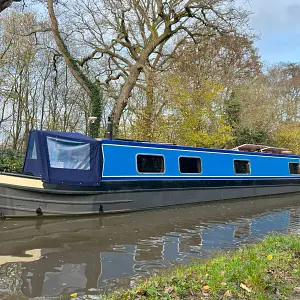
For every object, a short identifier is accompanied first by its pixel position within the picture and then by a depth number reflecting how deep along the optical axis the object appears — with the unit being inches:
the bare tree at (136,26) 673.6
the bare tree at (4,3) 466.3
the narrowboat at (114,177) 350.0
